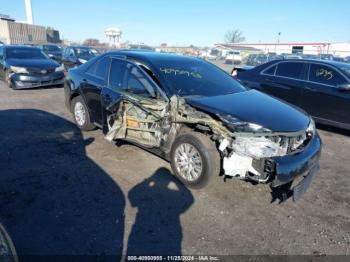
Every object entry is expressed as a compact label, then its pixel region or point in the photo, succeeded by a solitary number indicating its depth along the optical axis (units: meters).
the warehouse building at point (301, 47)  44.47
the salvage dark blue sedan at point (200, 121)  3.38
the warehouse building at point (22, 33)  44.00
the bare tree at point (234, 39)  88.50
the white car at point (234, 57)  35.49
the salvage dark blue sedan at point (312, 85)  6.05
